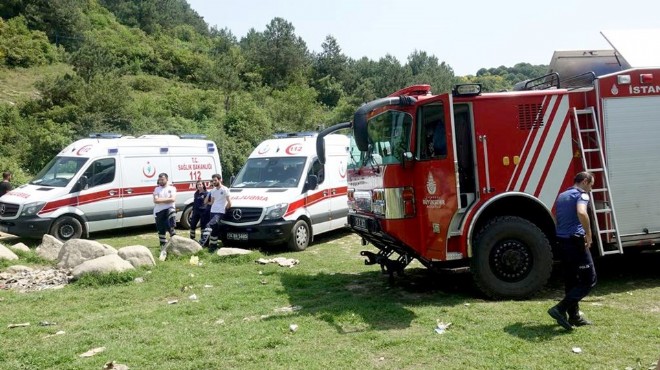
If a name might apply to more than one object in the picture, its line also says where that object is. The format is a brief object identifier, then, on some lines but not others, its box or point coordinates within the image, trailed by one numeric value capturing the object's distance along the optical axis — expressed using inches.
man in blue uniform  230.8
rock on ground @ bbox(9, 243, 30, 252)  430.1
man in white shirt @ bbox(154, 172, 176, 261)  450.6
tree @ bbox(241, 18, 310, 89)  2510.5
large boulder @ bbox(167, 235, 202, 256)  428.1
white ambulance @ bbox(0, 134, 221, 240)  507.2
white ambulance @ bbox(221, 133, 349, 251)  463.5
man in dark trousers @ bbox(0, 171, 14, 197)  568.1
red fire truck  282.7
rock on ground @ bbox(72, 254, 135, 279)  351.6
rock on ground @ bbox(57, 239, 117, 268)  386.9
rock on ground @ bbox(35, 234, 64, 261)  423.7
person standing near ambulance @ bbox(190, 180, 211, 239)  499.5
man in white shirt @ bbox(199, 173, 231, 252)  461.4
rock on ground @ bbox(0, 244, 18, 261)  400.2
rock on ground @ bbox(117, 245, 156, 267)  377.7
